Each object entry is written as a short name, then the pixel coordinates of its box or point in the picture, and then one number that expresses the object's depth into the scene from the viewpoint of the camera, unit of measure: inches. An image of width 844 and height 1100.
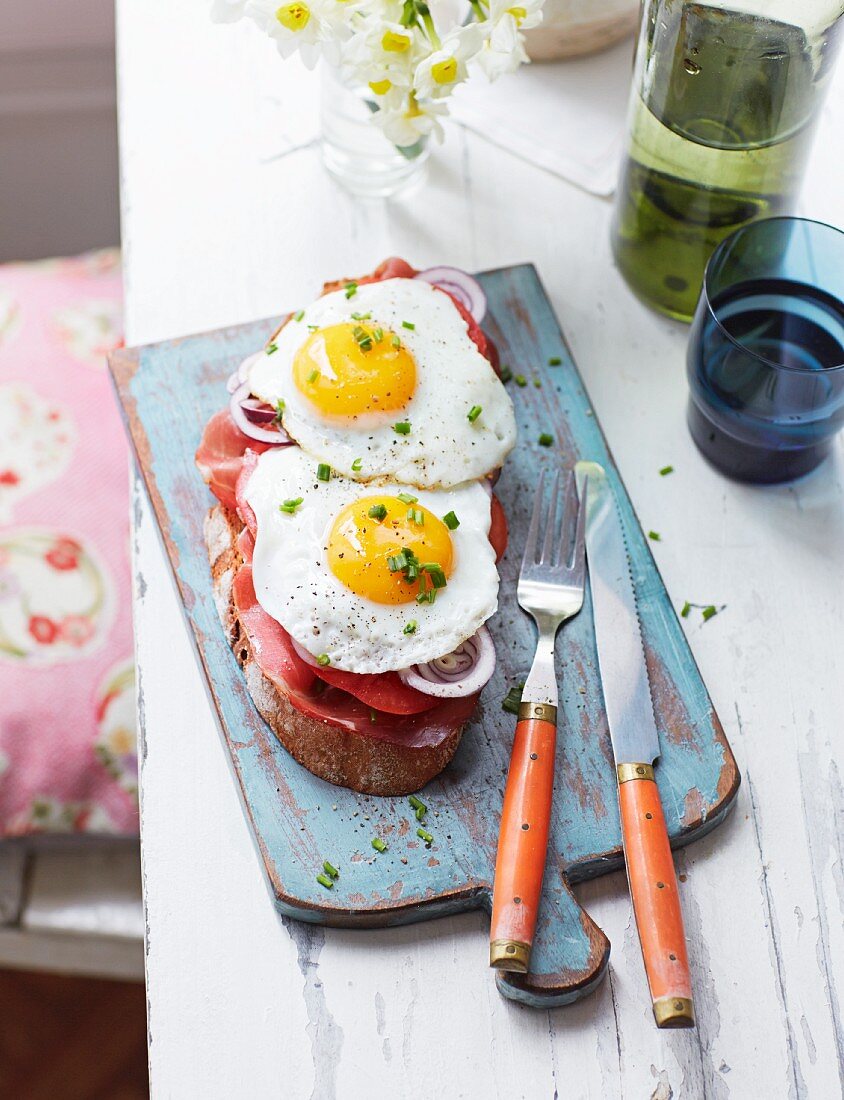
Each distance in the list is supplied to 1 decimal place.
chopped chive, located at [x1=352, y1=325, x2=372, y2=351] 37.6
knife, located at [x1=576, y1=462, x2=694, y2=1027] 34.9
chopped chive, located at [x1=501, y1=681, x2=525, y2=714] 37.5
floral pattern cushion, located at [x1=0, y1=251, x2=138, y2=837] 40.7
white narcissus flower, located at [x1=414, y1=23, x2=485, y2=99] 37.1
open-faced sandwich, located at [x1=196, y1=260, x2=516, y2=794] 36.3
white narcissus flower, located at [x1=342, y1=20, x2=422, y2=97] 37.2
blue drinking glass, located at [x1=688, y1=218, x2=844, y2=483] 38.4
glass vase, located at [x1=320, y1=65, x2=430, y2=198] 42.2
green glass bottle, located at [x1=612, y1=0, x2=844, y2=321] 37.7
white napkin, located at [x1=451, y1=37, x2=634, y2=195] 43.9
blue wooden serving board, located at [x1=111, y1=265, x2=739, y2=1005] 36.0
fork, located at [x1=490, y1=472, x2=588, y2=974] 35.2
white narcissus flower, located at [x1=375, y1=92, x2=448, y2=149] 38.7
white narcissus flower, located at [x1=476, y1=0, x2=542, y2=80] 37.2
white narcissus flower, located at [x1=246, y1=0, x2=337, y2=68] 37.2
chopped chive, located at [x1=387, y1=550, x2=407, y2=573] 36.1
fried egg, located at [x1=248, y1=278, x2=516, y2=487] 37.5
